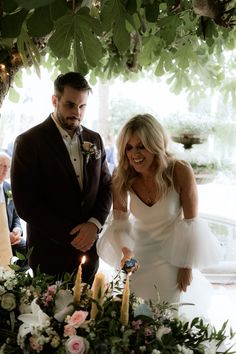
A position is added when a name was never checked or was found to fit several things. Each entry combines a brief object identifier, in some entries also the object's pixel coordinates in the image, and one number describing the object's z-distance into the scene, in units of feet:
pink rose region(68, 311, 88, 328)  3.00
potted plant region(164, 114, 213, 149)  9.65
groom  5.52
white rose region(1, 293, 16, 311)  3.44
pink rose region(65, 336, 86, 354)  2.81
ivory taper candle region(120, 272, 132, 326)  3.03
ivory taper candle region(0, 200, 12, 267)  6.96
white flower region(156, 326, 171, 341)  3.04
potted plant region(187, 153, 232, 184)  9.45
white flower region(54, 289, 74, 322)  3.20
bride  5.98
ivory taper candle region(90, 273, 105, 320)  3.10
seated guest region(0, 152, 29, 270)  9.56
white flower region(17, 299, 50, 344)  3.06
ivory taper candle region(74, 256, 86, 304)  3.29
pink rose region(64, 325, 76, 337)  2.97
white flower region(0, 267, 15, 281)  3.86
